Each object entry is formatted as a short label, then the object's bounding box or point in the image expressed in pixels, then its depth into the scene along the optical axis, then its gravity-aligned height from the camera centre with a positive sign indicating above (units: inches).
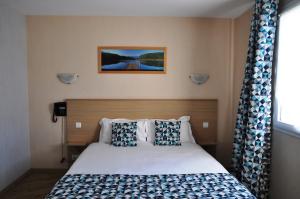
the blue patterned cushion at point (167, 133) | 120.3 -24.2
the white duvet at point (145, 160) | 87.4 -31.7
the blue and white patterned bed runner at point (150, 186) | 67.3 -32.4
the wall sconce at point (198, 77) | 131.9 +7.9
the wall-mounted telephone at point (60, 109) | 132.3 -11.8
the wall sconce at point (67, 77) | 130.1 +7.6
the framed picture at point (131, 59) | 132.4 +18.9
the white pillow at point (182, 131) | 126.3 -24.1
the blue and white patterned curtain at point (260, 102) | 90.5 -5.1
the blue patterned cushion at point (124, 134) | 118.5 -24.5
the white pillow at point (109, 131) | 125.8 -24.3
